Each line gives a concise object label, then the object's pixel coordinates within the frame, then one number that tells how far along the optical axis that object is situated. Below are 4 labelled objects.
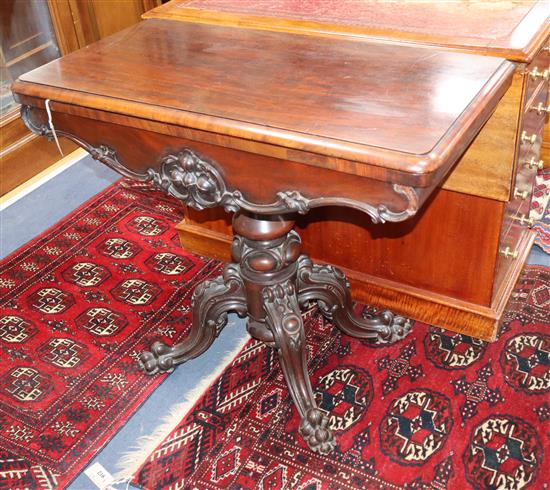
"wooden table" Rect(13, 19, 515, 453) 1.24
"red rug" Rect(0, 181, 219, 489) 1.84
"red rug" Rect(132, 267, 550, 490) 1.67
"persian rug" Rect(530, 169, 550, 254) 2.36
